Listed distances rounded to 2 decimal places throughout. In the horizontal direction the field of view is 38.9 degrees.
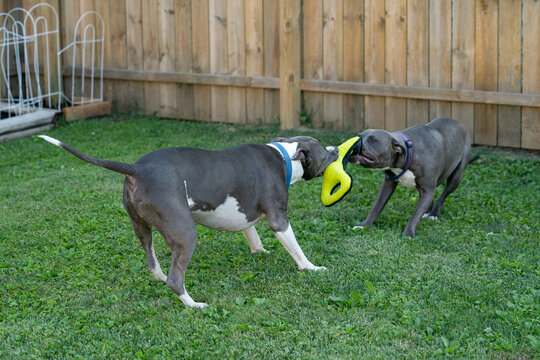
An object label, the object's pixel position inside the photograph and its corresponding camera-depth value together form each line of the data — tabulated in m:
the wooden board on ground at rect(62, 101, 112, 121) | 11.12
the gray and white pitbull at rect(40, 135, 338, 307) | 4.70
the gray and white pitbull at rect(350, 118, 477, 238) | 6.03
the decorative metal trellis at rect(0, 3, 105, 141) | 11.31
